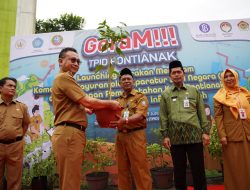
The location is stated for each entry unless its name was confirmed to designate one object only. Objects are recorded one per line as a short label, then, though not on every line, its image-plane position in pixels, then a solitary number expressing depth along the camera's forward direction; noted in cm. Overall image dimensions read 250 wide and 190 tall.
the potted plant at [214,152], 340
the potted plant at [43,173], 349
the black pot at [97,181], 353
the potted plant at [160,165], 351
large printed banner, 390
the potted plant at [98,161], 354
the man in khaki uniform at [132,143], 249
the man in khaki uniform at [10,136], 304
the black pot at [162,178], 350
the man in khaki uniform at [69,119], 169
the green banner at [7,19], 727
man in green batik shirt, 238
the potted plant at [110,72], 191
